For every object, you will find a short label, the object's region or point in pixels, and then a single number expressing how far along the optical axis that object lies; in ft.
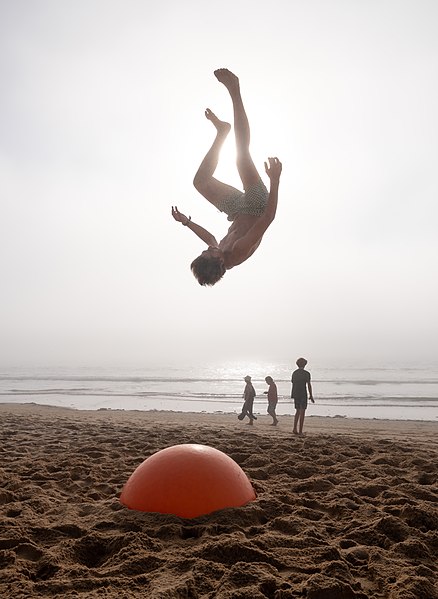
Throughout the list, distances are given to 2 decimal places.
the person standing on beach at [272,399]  45.47
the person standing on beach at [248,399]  45.70
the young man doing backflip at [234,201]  16.21
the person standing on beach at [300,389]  35.24
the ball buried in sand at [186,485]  12.72
